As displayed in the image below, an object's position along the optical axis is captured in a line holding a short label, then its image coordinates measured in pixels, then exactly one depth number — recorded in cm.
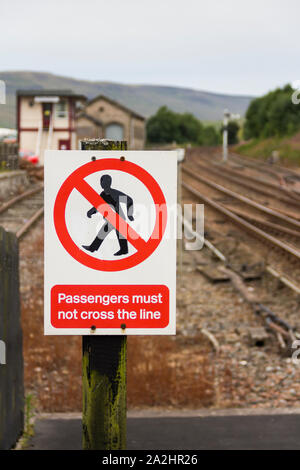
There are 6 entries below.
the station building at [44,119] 4428
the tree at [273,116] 4762
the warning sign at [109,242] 252
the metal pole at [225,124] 3828
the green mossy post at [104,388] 262
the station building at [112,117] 6400
